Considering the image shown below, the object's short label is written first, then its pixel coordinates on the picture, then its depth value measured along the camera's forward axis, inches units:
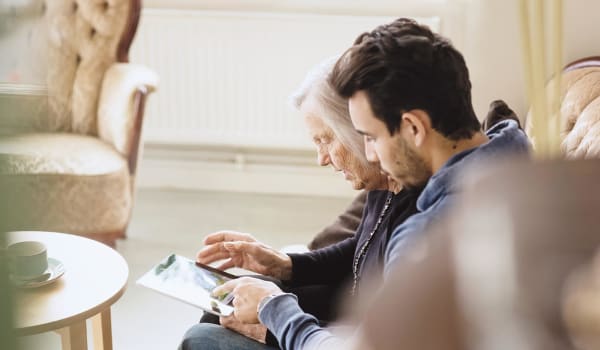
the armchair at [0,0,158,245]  100.9
